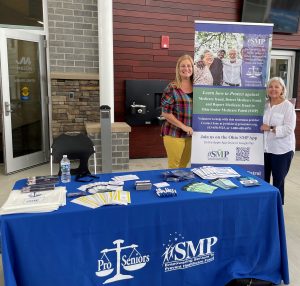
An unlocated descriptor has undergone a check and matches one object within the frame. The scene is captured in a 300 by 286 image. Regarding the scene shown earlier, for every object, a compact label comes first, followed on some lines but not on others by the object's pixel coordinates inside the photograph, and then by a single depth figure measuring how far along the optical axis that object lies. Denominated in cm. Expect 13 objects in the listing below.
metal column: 438
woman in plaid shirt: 302
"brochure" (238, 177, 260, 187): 208
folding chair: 278
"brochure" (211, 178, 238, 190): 203
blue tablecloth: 161
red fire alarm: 541
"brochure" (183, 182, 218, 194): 196
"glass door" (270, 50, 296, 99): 634
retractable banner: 310
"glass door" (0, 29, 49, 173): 454
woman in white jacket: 288
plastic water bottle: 217
